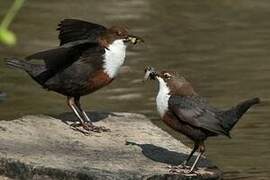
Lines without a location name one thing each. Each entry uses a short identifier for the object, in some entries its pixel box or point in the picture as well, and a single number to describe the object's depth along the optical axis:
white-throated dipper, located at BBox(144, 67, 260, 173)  11.37
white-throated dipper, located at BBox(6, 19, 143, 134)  13.34
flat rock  11.40
